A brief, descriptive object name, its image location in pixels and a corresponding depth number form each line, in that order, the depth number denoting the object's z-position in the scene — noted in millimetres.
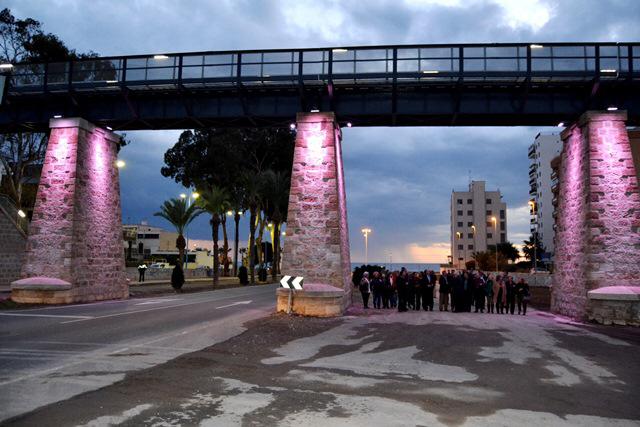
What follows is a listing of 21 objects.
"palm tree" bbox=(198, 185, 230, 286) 44375
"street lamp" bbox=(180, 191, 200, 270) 46938
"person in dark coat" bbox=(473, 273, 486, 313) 20328
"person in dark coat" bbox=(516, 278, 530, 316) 19812
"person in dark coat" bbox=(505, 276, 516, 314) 20002
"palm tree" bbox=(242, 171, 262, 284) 47562
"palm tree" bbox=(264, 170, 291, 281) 48969
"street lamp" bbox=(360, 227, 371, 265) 56728
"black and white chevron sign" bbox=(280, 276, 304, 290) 17078
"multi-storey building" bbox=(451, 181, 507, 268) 112875
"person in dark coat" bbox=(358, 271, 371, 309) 20859
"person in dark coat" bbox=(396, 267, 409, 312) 19906
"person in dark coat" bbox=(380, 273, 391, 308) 21438
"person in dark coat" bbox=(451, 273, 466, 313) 20109
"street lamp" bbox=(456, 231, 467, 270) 111200
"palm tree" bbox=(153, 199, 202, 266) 44406
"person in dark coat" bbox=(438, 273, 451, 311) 20547
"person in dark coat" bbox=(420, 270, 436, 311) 20516
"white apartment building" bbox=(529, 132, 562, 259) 108188
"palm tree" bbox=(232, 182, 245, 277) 50938
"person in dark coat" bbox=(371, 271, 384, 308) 21688
